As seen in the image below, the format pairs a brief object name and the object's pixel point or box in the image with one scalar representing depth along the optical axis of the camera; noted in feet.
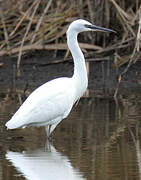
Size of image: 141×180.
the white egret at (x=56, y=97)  47.11
